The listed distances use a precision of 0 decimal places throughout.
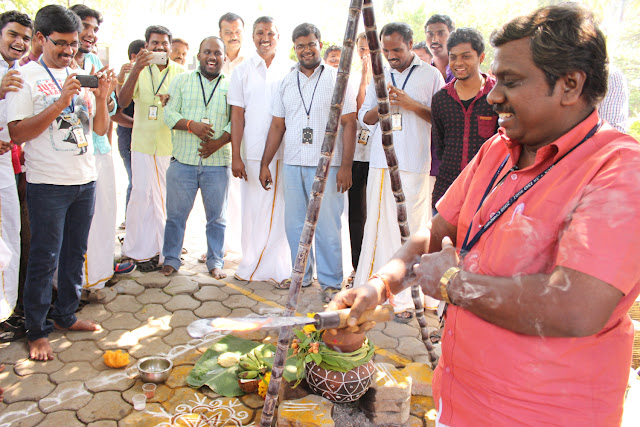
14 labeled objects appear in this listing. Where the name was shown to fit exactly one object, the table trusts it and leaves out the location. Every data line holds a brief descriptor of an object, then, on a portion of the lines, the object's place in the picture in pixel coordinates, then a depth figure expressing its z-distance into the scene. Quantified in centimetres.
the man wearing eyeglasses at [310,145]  477
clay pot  302
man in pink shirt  118
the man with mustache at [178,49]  652
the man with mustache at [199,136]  521
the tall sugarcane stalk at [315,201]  239
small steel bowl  344
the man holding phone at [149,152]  544
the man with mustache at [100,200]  457
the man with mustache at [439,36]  525
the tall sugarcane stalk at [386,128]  238
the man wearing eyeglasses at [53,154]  340
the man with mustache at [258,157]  522
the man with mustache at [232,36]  603
